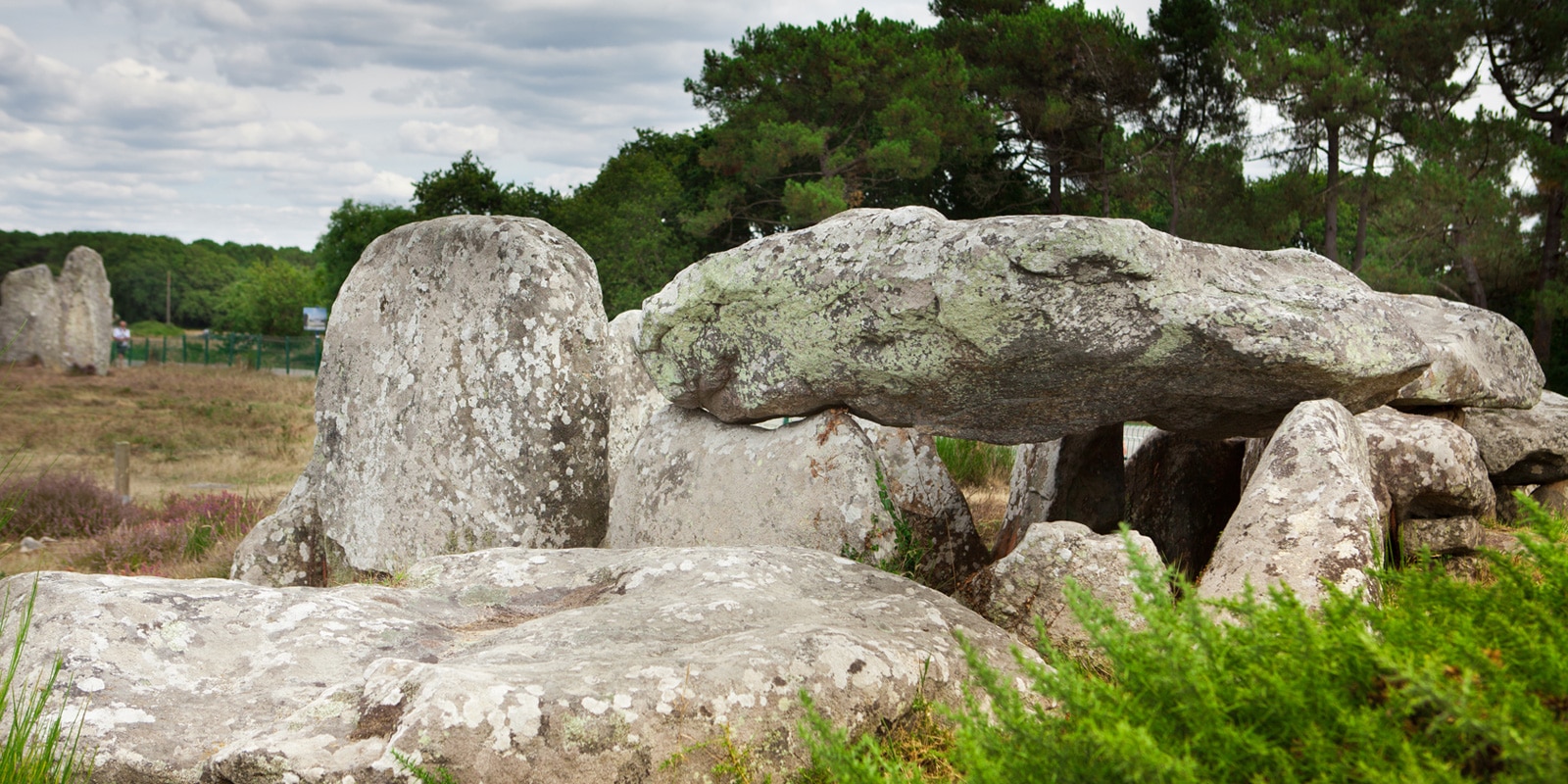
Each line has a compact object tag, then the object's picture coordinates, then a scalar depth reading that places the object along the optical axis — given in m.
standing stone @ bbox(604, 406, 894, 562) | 5.89
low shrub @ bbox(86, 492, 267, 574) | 9.30
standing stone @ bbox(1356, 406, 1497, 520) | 6.72
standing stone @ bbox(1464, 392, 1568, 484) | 8.46
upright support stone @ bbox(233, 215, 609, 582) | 7.06
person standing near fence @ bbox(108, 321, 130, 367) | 34.28
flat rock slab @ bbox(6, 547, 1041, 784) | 3.19
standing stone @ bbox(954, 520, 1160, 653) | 4.71
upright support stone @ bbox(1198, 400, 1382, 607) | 4.51
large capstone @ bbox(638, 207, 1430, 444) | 5.32
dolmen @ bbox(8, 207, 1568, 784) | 3.48
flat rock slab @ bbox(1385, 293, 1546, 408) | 7.13
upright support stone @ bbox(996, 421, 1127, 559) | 7.46
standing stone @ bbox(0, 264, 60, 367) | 29.80
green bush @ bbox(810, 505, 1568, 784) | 1.84
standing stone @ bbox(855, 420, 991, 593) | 6.12
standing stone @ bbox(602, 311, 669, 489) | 7.46
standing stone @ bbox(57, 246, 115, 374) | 30.36
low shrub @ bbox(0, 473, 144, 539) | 11.09
